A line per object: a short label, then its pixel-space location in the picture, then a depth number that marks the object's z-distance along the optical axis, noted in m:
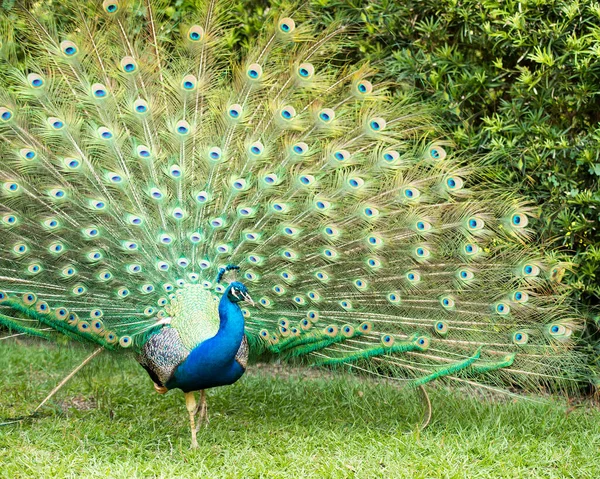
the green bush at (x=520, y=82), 4.68
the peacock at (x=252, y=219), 4.15
